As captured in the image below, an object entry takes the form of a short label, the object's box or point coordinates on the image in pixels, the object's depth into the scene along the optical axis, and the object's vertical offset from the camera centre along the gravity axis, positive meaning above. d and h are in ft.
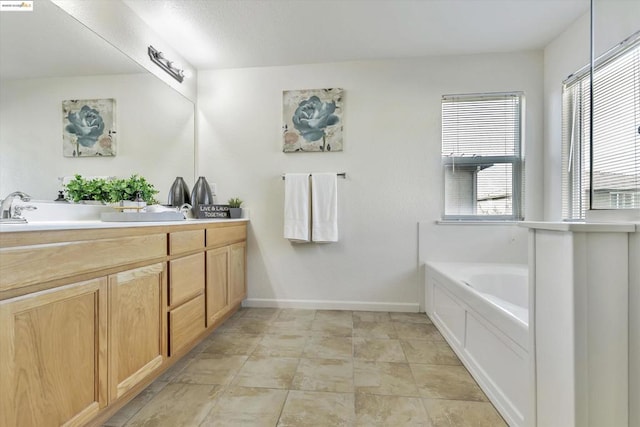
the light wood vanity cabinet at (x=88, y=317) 2.57 -1.28
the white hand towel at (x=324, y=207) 7.79 +0.18
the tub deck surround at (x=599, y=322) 2.50 -0.98
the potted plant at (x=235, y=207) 7.97 +0.18
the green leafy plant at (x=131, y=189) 5.61 +0.51
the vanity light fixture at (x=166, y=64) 6.69 +3.83
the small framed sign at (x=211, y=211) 7.61 +0.06
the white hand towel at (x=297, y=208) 7.83 +0.15
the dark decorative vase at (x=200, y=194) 7.76 +0.54
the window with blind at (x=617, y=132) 2.83 +0.93
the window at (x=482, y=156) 7.74 +1.65
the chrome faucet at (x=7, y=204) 3.62 +0.11
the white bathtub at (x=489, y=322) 3.66 -1.93
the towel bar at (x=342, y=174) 7.99 +1.14
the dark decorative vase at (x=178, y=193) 7.49 +0.54
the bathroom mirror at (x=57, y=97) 4.12 +2.13
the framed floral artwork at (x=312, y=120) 8.05 +2.75
